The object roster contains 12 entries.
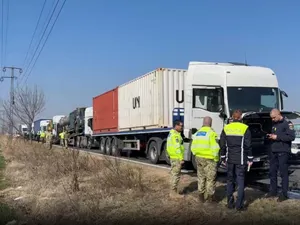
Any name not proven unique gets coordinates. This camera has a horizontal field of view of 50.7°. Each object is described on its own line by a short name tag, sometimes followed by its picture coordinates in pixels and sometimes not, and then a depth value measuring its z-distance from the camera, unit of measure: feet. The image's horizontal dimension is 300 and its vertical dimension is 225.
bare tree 105.15
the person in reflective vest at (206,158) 19.97
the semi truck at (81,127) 82.58
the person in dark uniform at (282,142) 20.10
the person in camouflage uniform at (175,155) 21.44
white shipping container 42.96
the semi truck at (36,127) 161.69
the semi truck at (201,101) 30.05
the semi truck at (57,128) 118.10
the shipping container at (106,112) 60.48
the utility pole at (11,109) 100.34
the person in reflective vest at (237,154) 18.80
